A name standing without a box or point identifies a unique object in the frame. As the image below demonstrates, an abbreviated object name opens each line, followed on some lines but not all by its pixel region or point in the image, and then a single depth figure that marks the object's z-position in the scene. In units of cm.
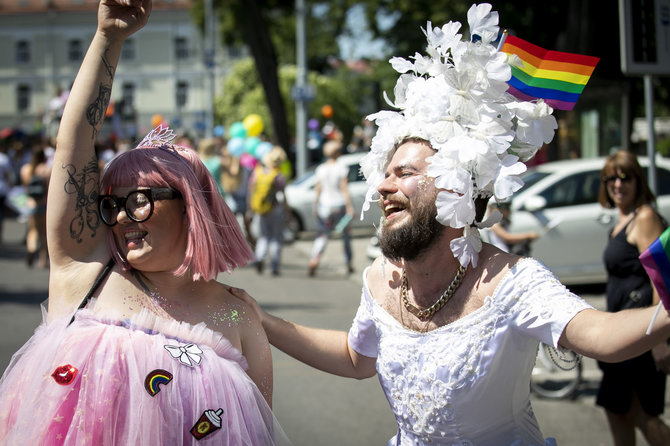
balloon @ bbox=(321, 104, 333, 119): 2877
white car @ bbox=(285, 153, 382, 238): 1573
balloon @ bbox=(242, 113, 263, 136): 1888
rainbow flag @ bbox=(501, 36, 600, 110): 258
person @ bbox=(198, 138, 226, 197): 1272
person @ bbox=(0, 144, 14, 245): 1562
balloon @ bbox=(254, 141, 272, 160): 1570
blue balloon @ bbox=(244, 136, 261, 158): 1725
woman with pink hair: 212
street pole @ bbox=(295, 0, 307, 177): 1748
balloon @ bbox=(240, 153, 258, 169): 1540
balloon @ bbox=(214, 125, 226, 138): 3136
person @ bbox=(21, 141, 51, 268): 1235
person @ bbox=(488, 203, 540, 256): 741
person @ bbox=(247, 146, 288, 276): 1133
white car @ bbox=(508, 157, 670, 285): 934
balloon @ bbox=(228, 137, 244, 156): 1688
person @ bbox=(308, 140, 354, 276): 1172
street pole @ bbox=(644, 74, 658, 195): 537
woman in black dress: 427
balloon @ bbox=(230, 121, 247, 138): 1842
